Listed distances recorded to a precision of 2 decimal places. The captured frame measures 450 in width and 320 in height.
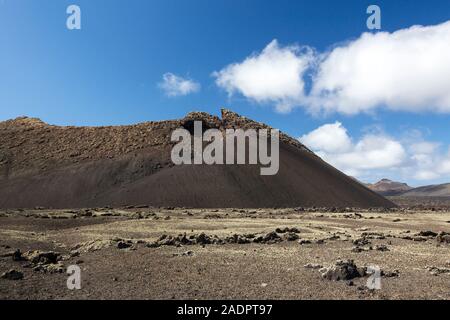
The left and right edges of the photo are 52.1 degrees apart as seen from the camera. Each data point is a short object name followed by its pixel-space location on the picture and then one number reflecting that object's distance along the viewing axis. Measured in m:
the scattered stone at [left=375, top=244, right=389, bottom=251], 17.06
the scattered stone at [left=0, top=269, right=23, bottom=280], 11.27
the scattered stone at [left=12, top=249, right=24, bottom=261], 13.94
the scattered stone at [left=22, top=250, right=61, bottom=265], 13.69
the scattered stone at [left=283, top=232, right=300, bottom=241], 20.06
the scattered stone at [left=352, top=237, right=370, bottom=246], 18.97
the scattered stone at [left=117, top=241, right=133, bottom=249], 17.06
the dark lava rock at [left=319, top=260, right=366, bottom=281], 11.24
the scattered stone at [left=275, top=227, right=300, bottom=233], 23.70
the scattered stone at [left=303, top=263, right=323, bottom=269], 12.95
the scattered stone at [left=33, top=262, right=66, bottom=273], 12.46
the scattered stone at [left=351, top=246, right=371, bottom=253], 16.69
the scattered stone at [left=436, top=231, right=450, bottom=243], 20.12
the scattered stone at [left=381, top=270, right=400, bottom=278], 11.78
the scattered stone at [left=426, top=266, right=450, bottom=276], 12.21
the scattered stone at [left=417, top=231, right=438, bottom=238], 22.88
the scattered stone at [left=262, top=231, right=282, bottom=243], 19.41
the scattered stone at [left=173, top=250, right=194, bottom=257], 15.31
